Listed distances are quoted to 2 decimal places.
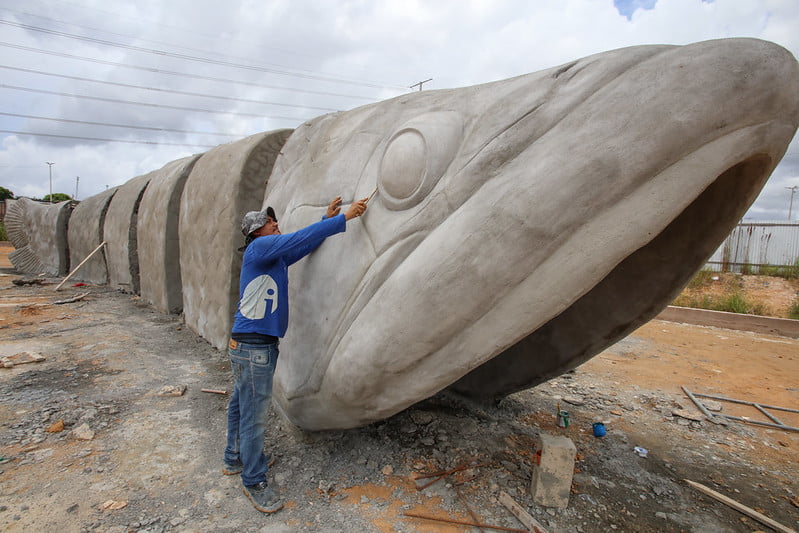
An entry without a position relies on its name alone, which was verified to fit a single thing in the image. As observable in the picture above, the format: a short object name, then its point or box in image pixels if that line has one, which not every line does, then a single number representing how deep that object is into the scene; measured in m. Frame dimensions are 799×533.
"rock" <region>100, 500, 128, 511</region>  2.22
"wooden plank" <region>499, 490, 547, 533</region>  2.14
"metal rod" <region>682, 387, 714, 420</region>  3.90
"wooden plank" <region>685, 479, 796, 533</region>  2.30
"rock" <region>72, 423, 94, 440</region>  2.92
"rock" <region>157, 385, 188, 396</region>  3.69
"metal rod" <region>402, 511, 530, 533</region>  2.17
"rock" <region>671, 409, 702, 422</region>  3.82
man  2.33
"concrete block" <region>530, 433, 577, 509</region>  2.32
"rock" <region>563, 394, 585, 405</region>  4.04
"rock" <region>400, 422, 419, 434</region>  3.04
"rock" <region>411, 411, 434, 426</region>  3.14
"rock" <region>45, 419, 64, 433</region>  2.98
